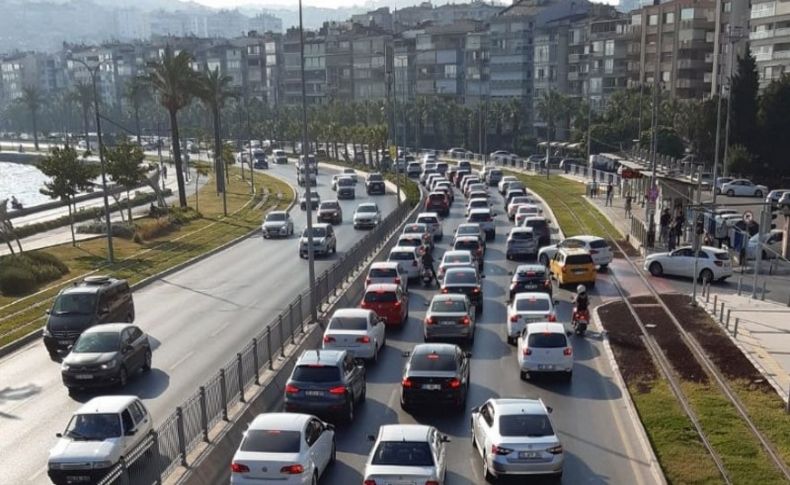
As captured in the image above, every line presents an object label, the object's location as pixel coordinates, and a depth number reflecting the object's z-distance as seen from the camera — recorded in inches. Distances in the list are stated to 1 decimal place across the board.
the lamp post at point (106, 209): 1662.2
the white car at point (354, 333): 951.6
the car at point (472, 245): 1578.5
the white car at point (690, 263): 1443.2
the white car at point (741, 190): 2701.8
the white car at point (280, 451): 573.5
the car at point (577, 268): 1400.1
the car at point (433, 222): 1963.6
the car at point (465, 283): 1226.0
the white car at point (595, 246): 1549.0
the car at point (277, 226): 2116.1
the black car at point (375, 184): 3134.8
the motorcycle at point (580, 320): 1086.4
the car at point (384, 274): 1266.0
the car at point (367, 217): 2204.7
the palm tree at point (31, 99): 7219.5
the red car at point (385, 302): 1133.7
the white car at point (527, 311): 1032.8
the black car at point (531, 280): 1226.6
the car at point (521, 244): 1676.9
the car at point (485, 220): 1987.0
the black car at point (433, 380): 779.4
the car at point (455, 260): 1380.3
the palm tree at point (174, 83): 2674.7
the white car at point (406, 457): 566.3
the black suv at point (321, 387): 741.9
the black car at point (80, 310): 1026.7
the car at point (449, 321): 1023.0
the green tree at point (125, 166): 2304.4
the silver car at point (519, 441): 619.5
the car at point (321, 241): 1780.3
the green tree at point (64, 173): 2065.7
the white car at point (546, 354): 885.8
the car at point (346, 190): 3026.6
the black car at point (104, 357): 871.1
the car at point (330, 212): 2311.8
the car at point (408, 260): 1475.1
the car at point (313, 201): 2724.4
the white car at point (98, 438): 605.0
